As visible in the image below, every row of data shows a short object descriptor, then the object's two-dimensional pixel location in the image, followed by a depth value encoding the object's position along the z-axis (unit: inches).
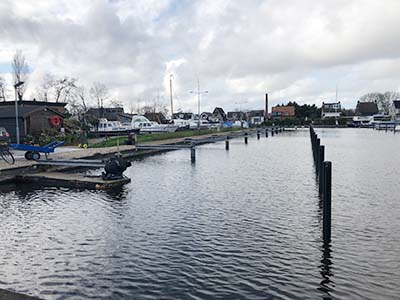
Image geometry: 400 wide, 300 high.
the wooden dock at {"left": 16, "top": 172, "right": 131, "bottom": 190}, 642.8
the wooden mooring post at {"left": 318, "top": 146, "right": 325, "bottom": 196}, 654.5
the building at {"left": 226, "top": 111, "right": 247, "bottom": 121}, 5793.3
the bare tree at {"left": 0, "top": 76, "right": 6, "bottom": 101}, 2687.0
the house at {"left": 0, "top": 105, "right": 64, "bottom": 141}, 1338.6
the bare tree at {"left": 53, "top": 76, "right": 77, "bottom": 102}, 2874.0
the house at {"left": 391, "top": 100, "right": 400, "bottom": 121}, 4537.4
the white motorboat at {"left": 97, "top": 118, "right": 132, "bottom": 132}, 1908.2
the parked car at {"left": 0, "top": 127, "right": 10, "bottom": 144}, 893.1
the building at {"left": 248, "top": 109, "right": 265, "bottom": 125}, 5841.0
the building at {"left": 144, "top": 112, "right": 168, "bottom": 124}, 3370.1
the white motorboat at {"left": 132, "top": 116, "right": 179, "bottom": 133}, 2084.9
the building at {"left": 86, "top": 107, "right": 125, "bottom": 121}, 2824.6
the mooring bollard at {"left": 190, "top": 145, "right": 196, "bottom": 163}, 1035.6
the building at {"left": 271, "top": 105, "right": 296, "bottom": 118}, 5182.1
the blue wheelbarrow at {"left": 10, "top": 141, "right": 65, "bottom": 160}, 787.4
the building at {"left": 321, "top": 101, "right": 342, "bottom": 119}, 4931.6
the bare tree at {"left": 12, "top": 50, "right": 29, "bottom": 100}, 2596.0
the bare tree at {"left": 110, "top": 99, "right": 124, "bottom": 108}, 3698.8
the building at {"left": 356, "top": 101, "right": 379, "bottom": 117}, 5046.3
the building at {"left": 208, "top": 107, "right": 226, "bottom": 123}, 5288.4
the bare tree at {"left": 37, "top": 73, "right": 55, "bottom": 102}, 2839.6
